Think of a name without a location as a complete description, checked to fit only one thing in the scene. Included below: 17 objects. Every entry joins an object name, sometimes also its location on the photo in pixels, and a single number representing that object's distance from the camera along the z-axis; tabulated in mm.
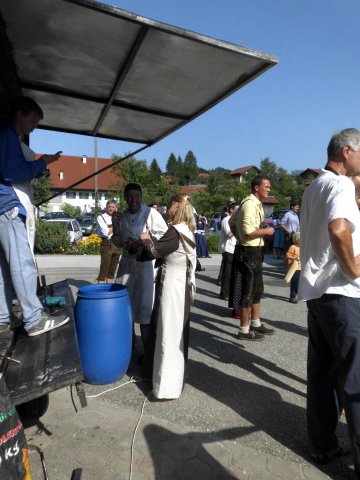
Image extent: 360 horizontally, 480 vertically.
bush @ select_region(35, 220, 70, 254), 14281
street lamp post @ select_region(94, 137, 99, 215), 23703
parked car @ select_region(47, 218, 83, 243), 17625
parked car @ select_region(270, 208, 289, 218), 22772
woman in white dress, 3316
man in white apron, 4203
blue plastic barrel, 3482
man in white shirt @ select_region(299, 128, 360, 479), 2221
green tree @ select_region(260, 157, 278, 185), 83694
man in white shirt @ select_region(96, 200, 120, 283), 8414
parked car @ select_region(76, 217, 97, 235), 25872
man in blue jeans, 2559
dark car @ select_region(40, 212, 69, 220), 25755
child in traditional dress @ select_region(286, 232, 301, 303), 6781
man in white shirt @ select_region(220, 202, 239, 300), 7516
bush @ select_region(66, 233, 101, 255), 14672
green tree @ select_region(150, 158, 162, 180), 33900
